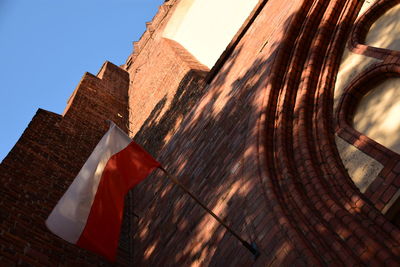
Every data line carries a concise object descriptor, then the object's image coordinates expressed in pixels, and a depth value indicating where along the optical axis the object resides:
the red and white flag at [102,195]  4.18
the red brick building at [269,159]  3.56
